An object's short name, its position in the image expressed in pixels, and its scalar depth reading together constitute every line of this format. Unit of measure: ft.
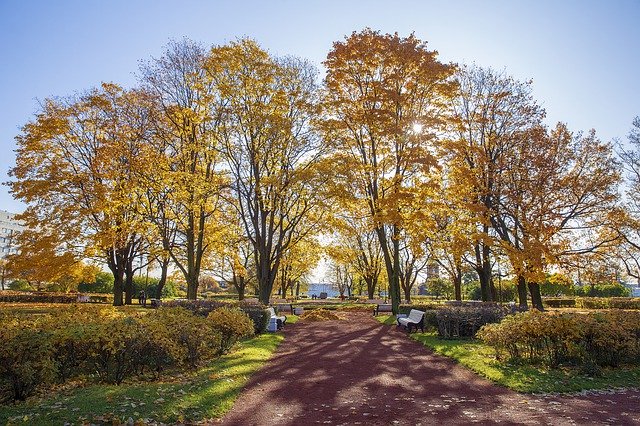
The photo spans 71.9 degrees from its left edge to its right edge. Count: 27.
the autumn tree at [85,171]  74.49
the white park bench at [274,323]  60.18
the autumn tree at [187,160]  72.08
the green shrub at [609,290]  167.22
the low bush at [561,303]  129.39
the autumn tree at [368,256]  157.69
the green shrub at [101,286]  170.09
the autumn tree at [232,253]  87.04
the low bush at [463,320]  52.29
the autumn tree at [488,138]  79.00
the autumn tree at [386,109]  68.03
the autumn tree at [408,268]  146.10
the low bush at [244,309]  55.52
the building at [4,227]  353.31
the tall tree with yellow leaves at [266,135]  71.77
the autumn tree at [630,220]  82.91
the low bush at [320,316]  82.43
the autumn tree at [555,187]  78.84
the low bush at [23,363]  22.25
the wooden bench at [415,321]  58.49
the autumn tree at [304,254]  88.04
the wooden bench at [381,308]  93.43
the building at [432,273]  181.29
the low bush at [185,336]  29.40
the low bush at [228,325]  39.38
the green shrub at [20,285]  168.45
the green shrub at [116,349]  26.73
